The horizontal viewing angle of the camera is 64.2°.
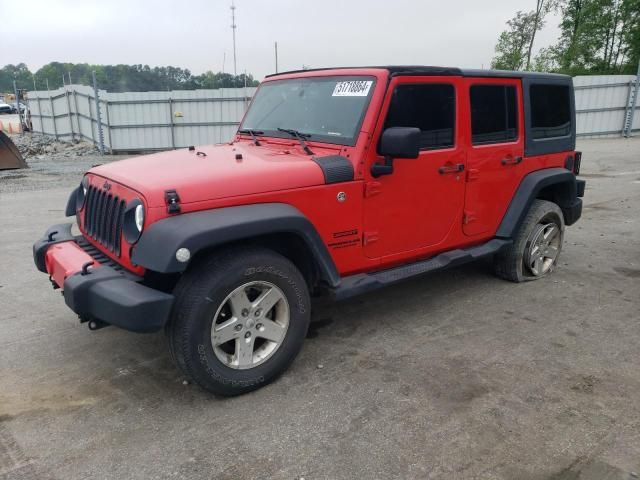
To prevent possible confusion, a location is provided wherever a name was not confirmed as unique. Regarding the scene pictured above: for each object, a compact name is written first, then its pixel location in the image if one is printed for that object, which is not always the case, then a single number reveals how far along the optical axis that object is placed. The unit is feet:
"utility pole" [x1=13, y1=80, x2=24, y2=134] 73.10
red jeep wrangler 9.39
